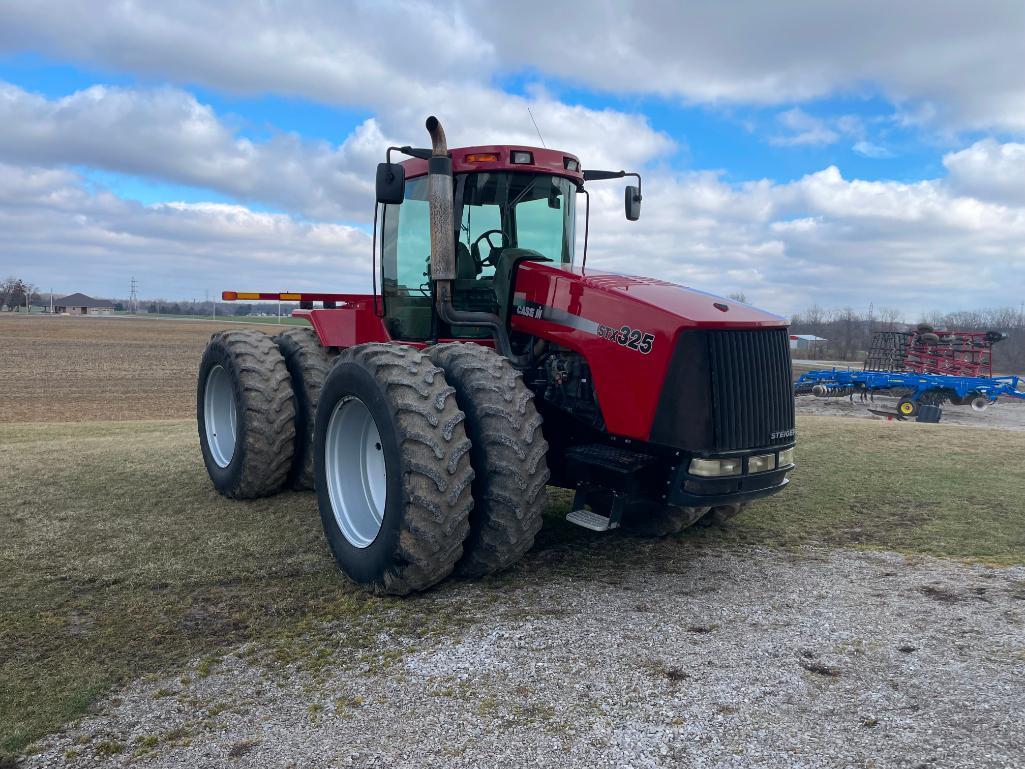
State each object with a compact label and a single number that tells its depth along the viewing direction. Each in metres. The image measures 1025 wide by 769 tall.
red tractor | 4.25
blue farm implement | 21.00
